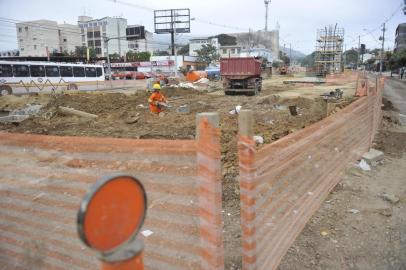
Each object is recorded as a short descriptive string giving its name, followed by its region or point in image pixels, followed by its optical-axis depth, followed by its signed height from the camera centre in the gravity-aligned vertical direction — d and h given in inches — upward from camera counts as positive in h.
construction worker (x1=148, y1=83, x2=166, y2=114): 503.8 -46.8
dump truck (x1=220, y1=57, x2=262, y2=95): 1035.3 -19.9
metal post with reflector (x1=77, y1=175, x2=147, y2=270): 48.9 -21.6
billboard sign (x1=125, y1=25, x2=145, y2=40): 1877.3 +189.8
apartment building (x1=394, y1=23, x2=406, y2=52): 4217.5 +367.4
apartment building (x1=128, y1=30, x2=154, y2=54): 4920.8 +313.5
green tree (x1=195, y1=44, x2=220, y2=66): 3458.7 +118.2
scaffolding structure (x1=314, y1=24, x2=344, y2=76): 2233.0 +93.2
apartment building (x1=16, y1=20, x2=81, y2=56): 3870.6 +339.2
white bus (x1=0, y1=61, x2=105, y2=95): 1065.5 -26.0
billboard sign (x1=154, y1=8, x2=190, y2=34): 2704.2 +354.1
